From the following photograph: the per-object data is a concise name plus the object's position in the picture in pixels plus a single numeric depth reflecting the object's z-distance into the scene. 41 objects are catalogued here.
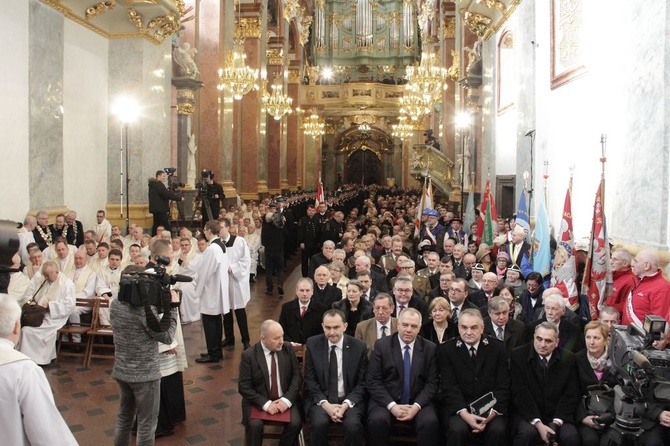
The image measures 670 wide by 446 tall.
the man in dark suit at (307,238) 14.01
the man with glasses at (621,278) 6.24
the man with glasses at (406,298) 6.60
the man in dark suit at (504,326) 5.84
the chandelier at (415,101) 20.86
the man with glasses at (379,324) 5.96
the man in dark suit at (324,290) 7.17
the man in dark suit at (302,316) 6.78
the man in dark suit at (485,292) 7.08
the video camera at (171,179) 13.88
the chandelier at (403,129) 33.12
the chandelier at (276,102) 23.55
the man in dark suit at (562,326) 5.71
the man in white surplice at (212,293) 8.15
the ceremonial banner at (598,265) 6.32
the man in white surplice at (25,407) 2.65
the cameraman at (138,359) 4.73
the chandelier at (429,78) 19.55
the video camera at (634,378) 3.97
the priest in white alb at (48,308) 7.62
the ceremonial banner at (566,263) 7.05
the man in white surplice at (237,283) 8.65
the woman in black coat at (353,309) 6.73
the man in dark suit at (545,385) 4.98
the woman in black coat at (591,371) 4.82
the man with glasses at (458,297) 6.54
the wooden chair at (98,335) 7.95
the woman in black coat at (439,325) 5.94
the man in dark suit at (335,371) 5.21
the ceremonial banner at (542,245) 8.38
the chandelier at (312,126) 36.66
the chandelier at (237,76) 16.78
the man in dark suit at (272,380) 5.11
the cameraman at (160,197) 12.84
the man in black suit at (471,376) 4.97
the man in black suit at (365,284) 7.19
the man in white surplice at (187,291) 9.70
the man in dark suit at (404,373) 5.17
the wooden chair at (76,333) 8.09
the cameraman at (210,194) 16.42
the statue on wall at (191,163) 16.38
